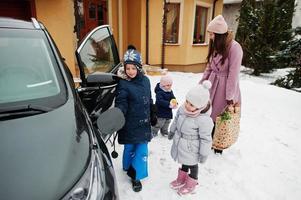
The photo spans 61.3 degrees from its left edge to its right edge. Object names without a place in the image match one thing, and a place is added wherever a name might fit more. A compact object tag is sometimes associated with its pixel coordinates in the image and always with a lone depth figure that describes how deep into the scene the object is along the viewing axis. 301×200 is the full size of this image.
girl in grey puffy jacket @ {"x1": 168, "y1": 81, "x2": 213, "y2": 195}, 2.36
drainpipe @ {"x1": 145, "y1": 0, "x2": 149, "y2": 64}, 9.62
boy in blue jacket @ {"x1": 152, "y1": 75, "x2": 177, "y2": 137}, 3.54
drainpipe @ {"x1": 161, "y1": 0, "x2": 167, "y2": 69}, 9.77
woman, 2.90
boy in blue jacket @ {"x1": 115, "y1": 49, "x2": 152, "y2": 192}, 2.42
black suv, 1.22
